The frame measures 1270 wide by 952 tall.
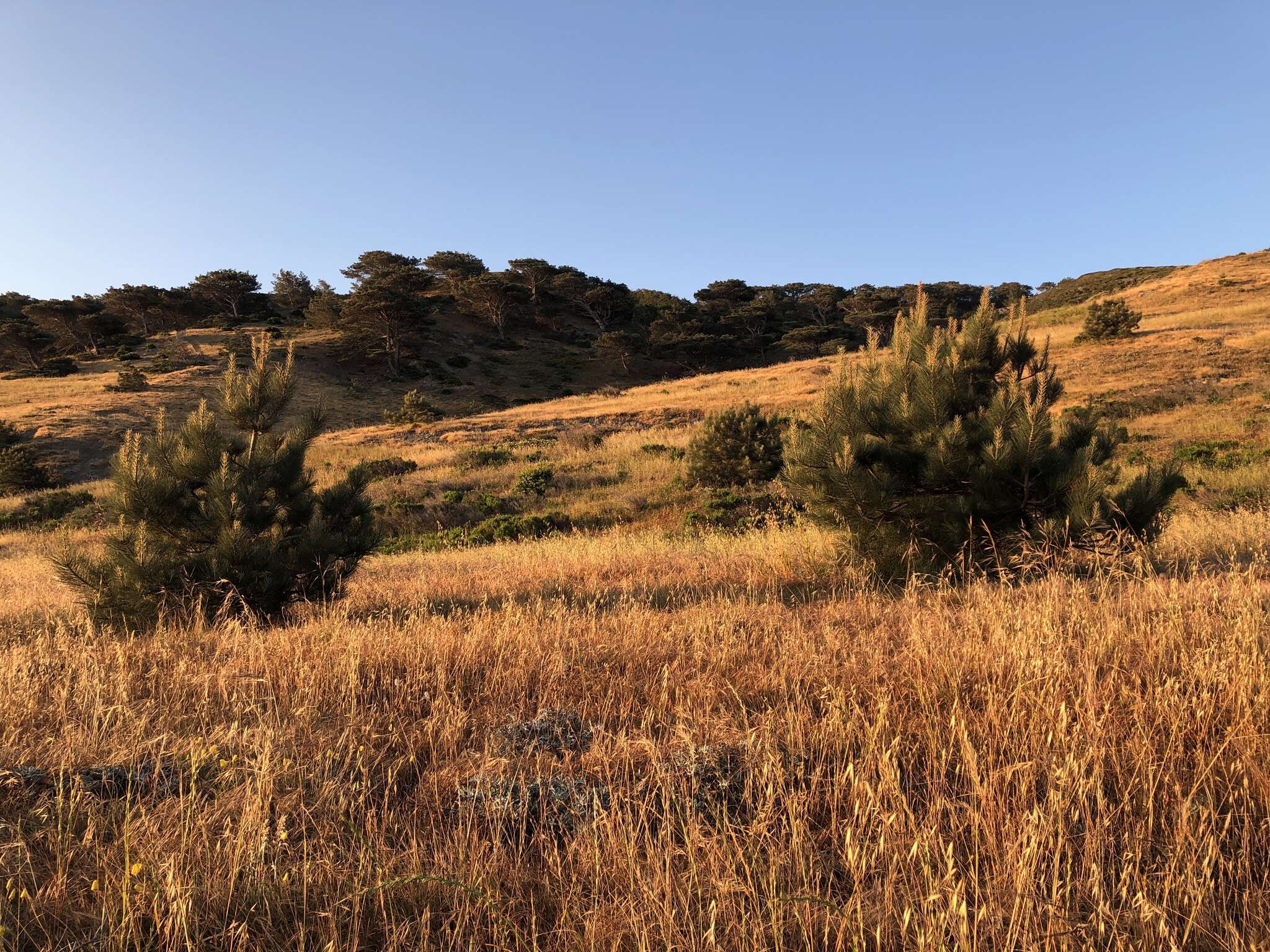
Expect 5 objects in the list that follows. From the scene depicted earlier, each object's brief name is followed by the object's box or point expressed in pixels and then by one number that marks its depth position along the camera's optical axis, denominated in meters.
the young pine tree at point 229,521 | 5.67
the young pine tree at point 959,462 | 5.92
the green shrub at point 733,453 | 16.12
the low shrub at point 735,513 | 12.71
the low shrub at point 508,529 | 13.74
